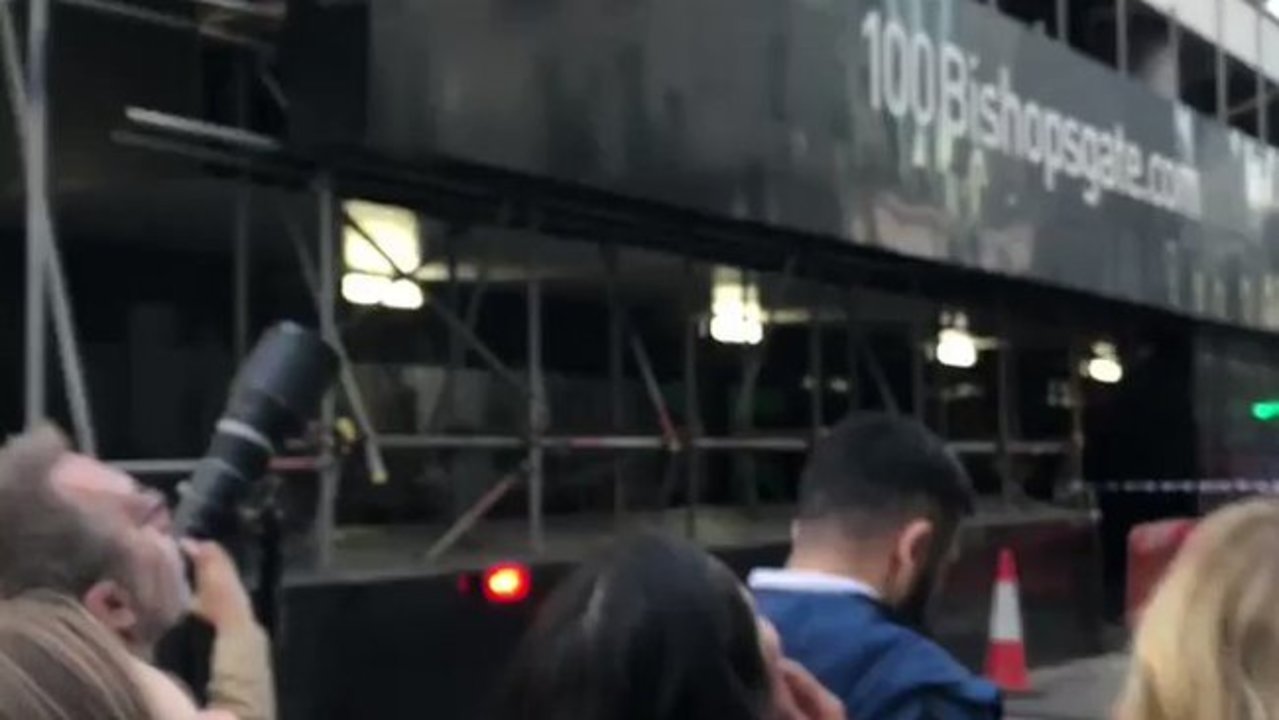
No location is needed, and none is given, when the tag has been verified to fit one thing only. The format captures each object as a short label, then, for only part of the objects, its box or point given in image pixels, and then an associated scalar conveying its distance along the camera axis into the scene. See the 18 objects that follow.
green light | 19.08
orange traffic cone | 12.05
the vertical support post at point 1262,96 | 20.02
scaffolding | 6.39
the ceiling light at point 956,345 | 14.87
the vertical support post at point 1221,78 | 18.58
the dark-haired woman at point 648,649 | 2.23
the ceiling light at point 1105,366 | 17.41
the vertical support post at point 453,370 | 9.15
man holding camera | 3.02
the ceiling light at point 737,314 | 11.55
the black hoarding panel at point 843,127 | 7.55
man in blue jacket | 3.27
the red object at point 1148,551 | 11.73
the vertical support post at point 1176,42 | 17.94
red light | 8.16
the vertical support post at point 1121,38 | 16.30
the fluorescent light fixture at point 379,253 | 8.08
